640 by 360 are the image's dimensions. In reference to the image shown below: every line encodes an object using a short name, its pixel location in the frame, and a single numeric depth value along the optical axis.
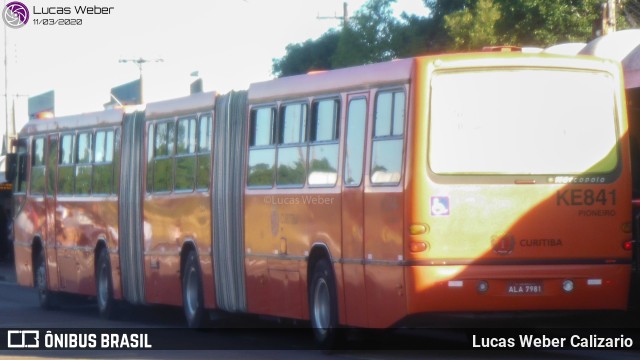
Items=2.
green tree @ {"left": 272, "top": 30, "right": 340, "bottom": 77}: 69.31
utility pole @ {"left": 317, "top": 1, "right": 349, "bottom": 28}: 66.44
